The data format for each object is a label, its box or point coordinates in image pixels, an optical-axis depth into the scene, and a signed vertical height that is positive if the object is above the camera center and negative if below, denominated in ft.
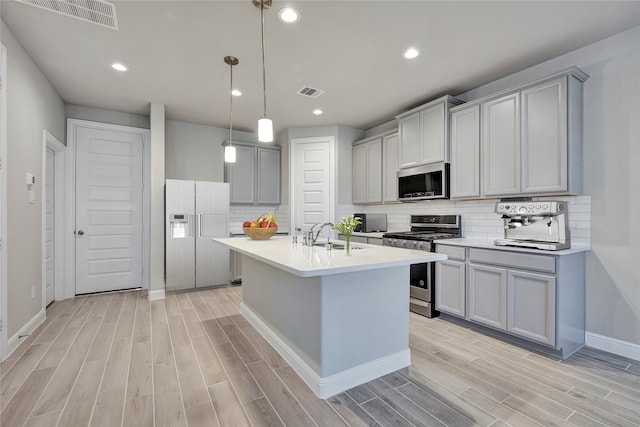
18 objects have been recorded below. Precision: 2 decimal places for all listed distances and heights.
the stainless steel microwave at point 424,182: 11.57 +1.26
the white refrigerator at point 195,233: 14.01 -0.97
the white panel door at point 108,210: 13.88 +0.15
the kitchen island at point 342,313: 6.27 -2.33
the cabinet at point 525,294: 7.88 -2.36
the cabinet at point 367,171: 15.25 +2.22
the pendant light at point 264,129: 7.80 +2.21
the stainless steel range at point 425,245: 10.98 -1.24
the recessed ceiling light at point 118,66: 9.95 +4.95
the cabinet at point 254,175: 16.85 +2.19
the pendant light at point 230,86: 9.61 +4.93
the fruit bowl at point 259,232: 9.77 -0.62
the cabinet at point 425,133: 11.51 +3.28
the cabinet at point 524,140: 8.39 +2.27
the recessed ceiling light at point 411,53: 8.94 +4.87
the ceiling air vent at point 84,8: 6.97 +4.94
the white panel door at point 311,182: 16.61 +1.73
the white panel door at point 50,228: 12.37 -0.62
